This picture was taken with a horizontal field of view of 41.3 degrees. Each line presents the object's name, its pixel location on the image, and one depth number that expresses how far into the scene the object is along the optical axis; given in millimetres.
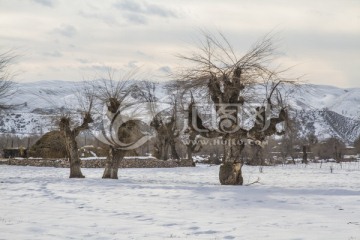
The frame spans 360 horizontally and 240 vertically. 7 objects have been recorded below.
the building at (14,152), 49906
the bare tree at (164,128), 48188
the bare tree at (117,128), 24672
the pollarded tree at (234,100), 20531
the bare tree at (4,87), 23895
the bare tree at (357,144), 86275
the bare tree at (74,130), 24875
